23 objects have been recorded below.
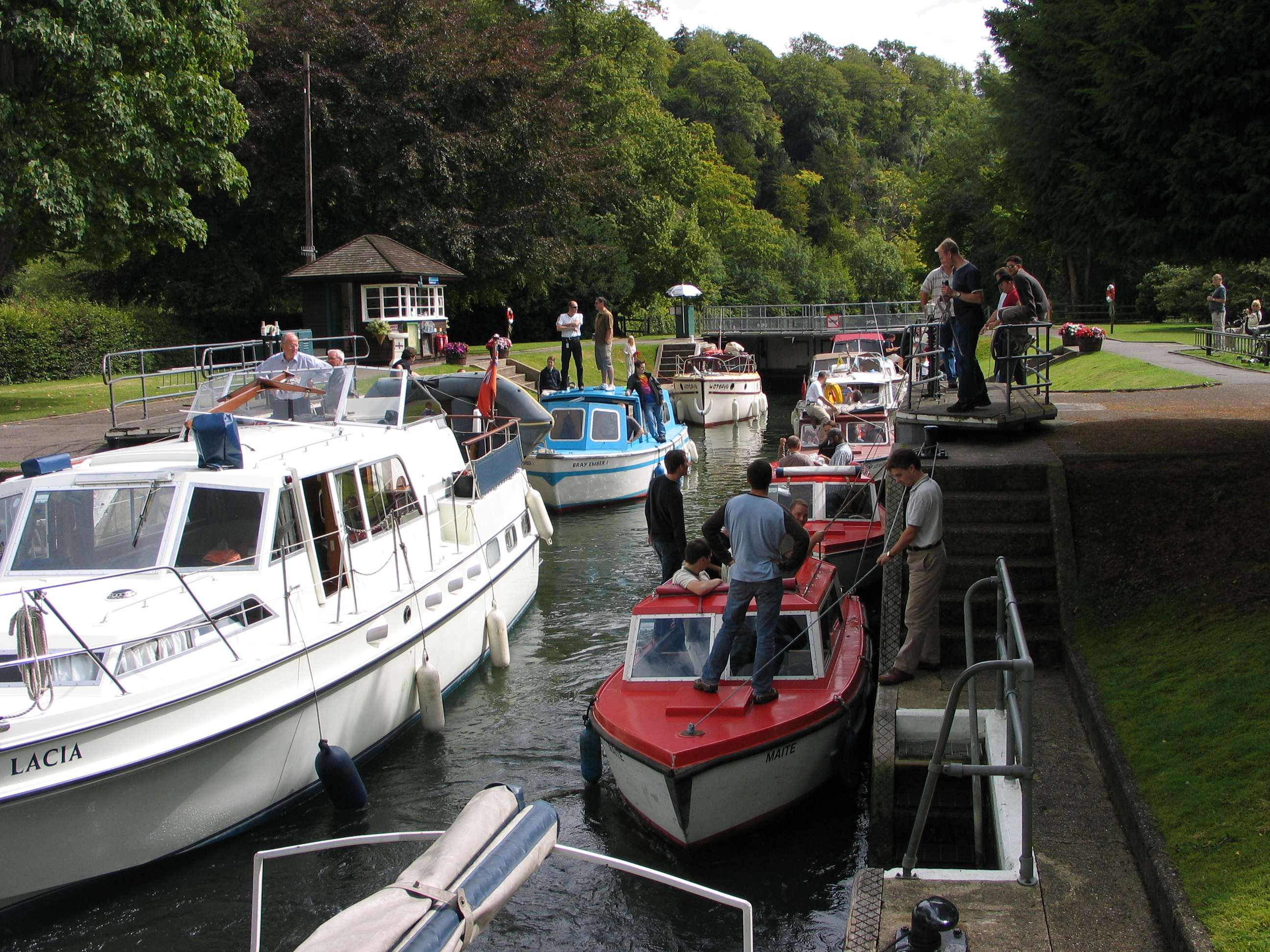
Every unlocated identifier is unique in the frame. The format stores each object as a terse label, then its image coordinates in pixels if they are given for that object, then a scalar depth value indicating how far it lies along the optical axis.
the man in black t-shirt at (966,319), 12.04
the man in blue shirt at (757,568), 8.41
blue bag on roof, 9.58
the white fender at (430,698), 10.71
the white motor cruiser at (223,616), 7.37
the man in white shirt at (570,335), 29.70
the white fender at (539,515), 15.77
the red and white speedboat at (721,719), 7.93
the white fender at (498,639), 12.80
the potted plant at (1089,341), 31.97
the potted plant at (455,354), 33.62
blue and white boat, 22.09
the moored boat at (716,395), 37.75
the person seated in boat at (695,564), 9.68
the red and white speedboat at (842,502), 13.42
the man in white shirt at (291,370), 12.48
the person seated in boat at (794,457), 15.85
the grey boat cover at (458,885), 3.04
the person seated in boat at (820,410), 20.75
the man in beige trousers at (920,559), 8.95
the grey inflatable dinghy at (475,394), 19.00
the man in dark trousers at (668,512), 11.53
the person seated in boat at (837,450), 16.39
